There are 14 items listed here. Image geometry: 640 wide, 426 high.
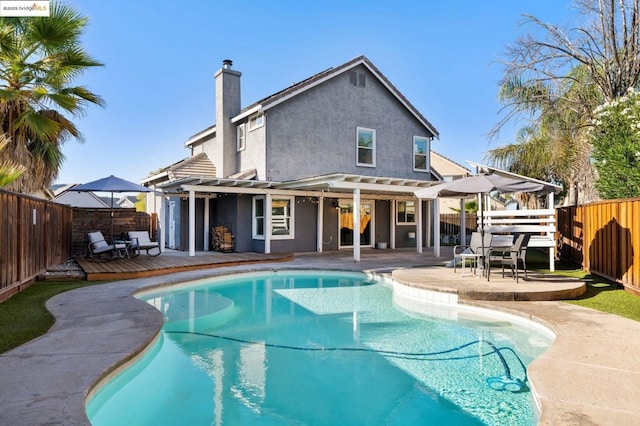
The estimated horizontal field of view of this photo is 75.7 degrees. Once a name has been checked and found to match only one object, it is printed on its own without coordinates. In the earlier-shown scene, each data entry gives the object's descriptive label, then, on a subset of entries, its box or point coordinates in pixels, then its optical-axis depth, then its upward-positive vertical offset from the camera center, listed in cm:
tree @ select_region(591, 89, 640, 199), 970 +161
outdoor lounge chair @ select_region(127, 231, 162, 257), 1298 -94
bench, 1083 -37
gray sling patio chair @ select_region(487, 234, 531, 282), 852 -80
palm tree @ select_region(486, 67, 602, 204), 1454 +372
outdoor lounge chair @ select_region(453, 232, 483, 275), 913 -73
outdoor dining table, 893 -80
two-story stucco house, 1555 +195
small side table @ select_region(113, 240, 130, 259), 1255 -101
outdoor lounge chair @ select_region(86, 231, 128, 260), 1214 -99
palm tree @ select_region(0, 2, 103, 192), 980 +333
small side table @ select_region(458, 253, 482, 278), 914 -129
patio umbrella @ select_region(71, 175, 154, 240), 1283 +87
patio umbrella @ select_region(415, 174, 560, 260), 914 +65
